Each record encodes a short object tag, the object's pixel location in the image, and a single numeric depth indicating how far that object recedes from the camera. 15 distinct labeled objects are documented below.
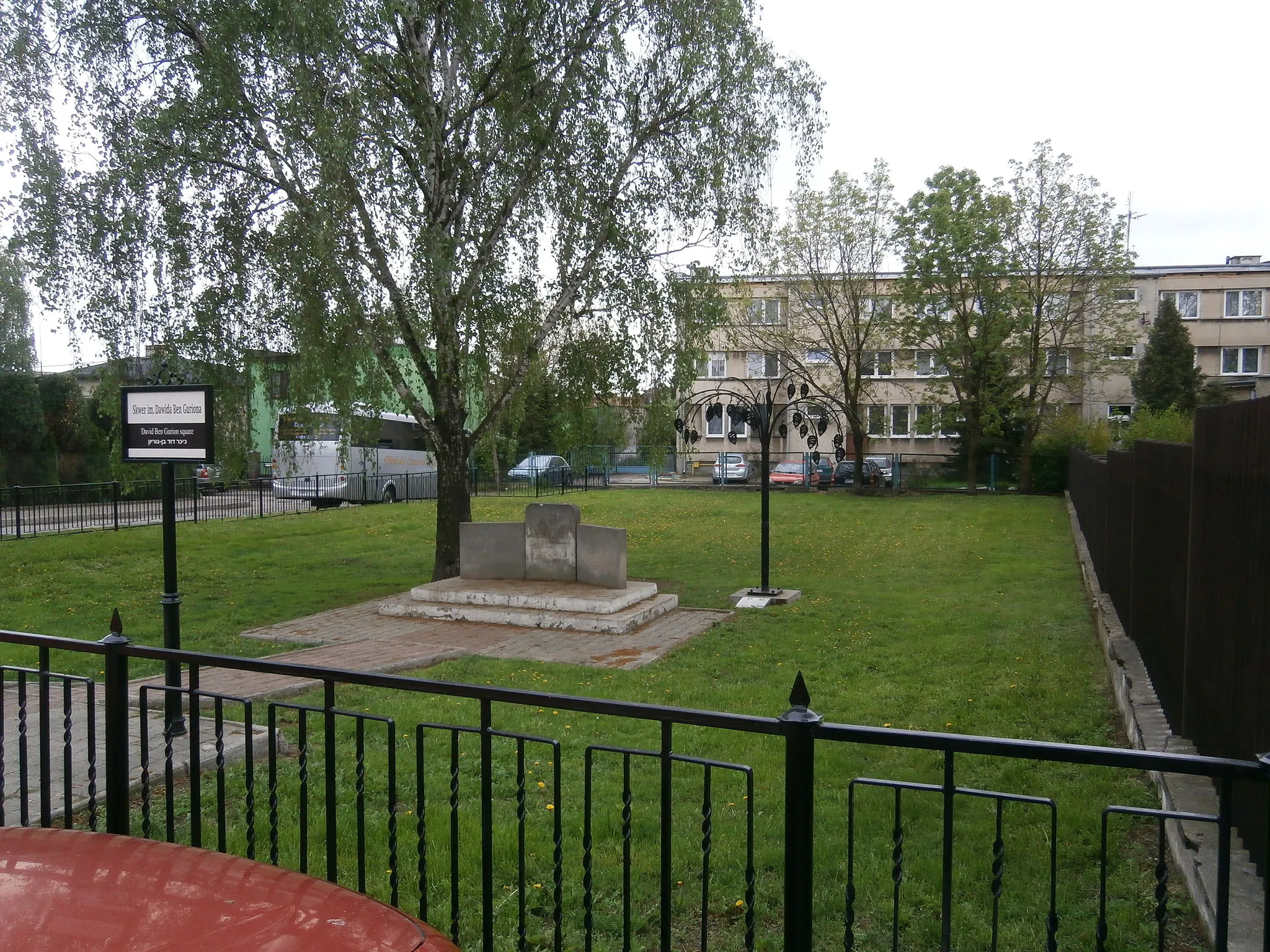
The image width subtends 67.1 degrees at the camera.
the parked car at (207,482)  23.96
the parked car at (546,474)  35.56
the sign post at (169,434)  6.38
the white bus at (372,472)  28.41
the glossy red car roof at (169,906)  2.13
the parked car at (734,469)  38.78
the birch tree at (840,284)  31.98
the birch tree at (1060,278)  30.98
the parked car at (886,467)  37.44
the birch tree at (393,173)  11.28
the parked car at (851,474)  35.97
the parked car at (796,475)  37.12
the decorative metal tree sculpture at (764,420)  12.94
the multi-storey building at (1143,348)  43.41
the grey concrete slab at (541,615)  11.01
